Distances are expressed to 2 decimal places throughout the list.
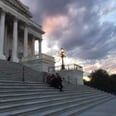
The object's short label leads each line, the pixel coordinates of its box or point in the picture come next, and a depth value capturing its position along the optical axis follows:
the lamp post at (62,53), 16.25
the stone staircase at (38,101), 5.50
